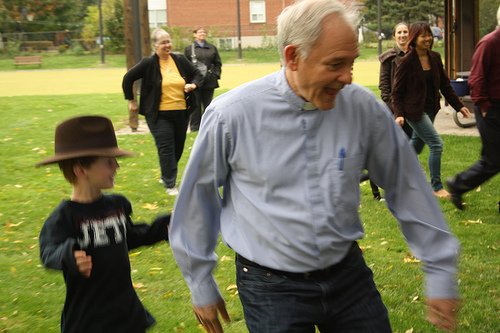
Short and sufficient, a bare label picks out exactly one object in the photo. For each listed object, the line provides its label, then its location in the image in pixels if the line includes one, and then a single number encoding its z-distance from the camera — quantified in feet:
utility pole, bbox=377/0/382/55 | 140.00
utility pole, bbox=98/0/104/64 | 164.55
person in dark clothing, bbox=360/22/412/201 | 28.53
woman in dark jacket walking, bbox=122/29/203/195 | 30.83
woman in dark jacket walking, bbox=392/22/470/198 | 27.02
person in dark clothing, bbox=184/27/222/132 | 48.83
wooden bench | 162.40
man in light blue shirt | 8.86
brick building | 219.82
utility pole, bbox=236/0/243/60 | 160.78
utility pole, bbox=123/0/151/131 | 55.62
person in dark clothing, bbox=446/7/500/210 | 23.58
